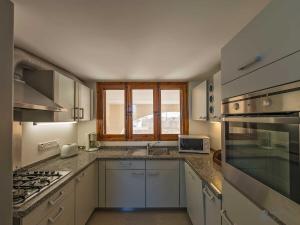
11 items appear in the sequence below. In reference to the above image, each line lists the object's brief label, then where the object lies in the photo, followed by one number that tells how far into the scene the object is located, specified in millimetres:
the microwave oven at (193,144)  3180
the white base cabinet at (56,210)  1367
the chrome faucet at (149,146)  3450
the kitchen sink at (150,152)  3253
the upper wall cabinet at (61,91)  2133
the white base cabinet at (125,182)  2990
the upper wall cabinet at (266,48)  677
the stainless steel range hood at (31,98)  1651
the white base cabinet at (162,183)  2975
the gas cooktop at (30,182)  1384
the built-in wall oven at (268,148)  680
